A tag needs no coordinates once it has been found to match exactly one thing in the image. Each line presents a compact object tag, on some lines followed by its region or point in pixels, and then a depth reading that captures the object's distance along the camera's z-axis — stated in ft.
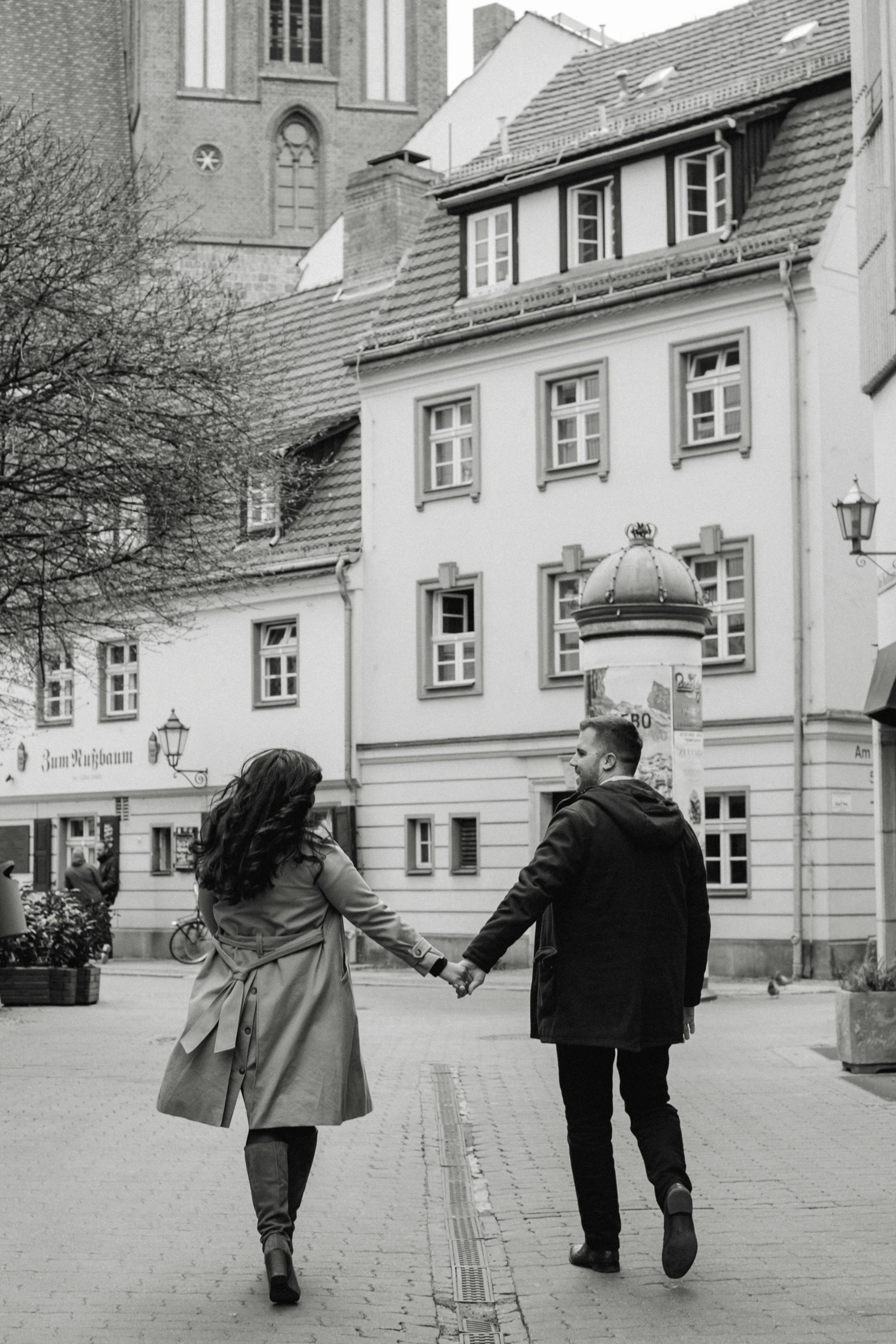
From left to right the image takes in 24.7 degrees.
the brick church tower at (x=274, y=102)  199.21
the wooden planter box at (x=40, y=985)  63.82
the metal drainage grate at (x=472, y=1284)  21.48
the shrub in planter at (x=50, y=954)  63.87
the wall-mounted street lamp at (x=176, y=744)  112.06
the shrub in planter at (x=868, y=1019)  42.34
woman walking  21.27
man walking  21.65
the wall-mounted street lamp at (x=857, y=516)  60.08
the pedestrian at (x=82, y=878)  93.66
